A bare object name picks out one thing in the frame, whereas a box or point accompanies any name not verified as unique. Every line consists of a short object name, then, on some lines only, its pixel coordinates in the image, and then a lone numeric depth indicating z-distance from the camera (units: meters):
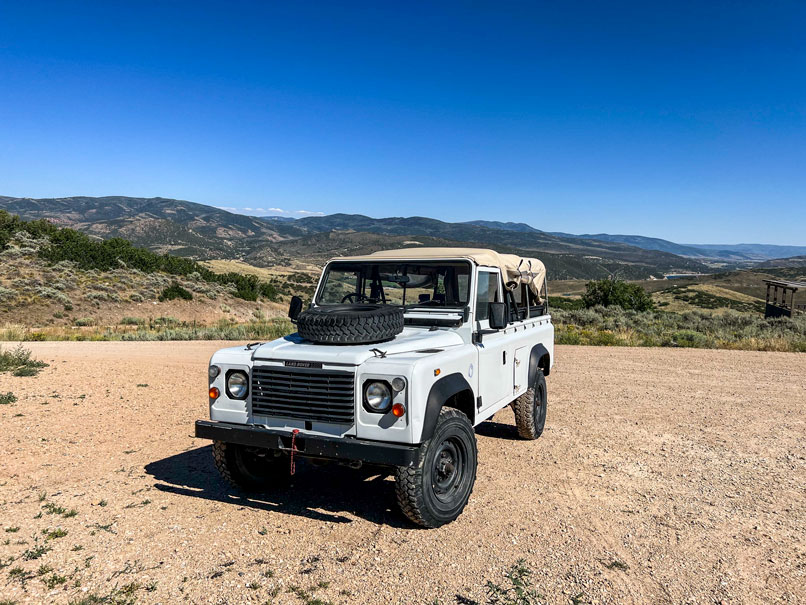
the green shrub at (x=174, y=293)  30.16
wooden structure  24.07
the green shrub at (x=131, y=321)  24.91
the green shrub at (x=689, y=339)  16.09
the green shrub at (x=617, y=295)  30.58
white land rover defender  4.08
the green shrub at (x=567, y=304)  33.94
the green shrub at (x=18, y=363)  10.86
